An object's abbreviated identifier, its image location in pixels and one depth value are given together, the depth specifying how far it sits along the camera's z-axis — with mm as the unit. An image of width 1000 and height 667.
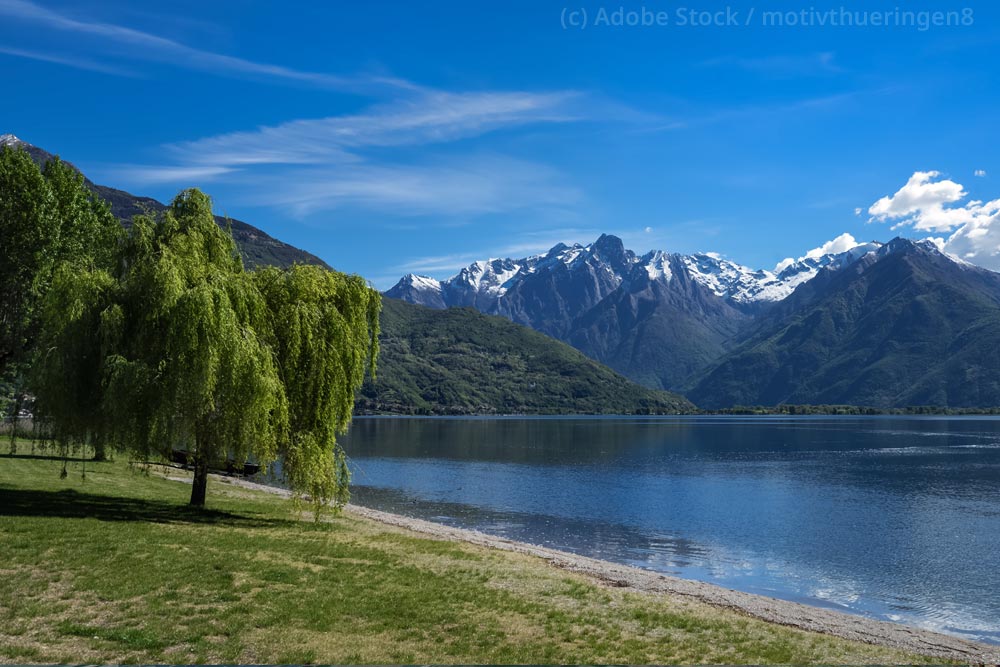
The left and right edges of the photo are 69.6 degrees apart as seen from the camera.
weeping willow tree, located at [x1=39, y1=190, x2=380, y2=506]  30516
